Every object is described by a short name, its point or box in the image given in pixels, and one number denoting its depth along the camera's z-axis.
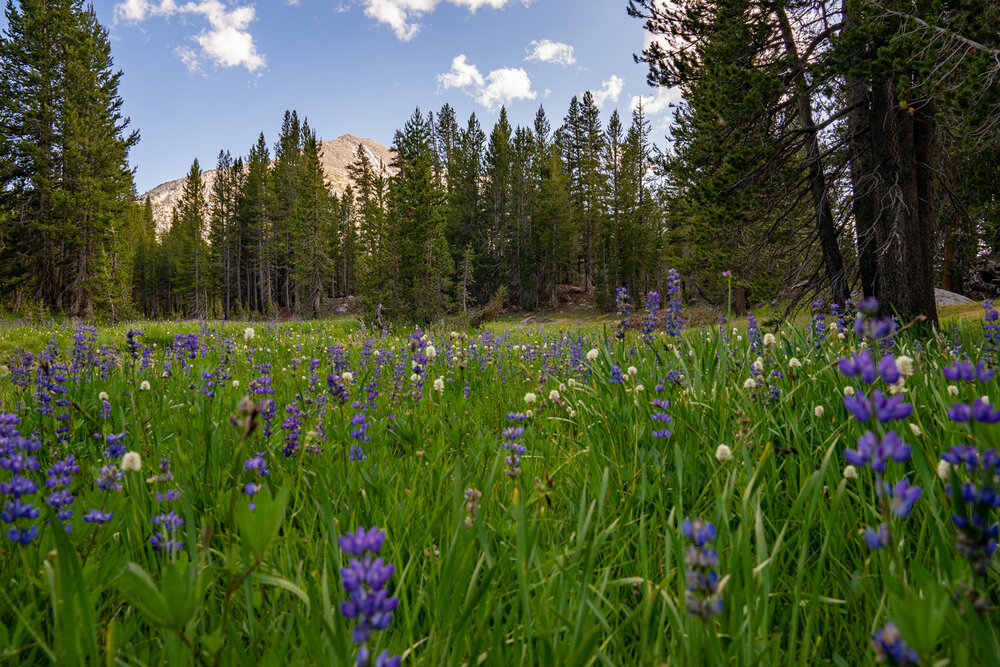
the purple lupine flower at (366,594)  0.72
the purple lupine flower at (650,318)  3.60
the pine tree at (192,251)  60.28
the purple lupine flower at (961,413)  0.70
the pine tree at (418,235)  28.28
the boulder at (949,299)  16.23
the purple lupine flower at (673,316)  3.56
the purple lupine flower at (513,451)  1.48
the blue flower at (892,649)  0.65
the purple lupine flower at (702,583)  0.70
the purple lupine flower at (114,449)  1.69
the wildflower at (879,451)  0.70
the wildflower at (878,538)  0.72
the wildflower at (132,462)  1.44
